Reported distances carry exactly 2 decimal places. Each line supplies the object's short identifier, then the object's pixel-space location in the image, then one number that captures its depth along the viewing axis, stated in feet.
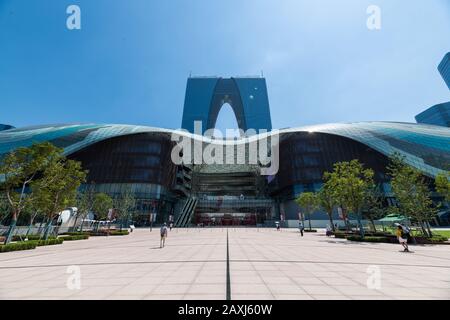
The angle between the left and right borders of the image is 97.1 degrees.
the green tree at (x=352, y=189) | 78.79
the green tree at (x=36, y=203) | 66.50
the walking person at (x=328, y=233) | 94.80
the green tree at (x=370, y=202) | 83.61
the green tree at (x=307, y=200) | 133.49
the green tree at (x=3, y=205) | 115.75
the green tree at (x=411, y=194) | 69.97
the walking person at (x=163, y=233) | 55.67
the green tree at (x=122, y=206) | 147.39
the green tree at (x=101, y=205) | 130.22
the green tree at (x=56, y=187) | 70.33
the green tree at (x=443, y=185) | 70.48
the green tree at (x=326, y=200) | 111.87
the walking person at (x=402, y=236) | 45.40
